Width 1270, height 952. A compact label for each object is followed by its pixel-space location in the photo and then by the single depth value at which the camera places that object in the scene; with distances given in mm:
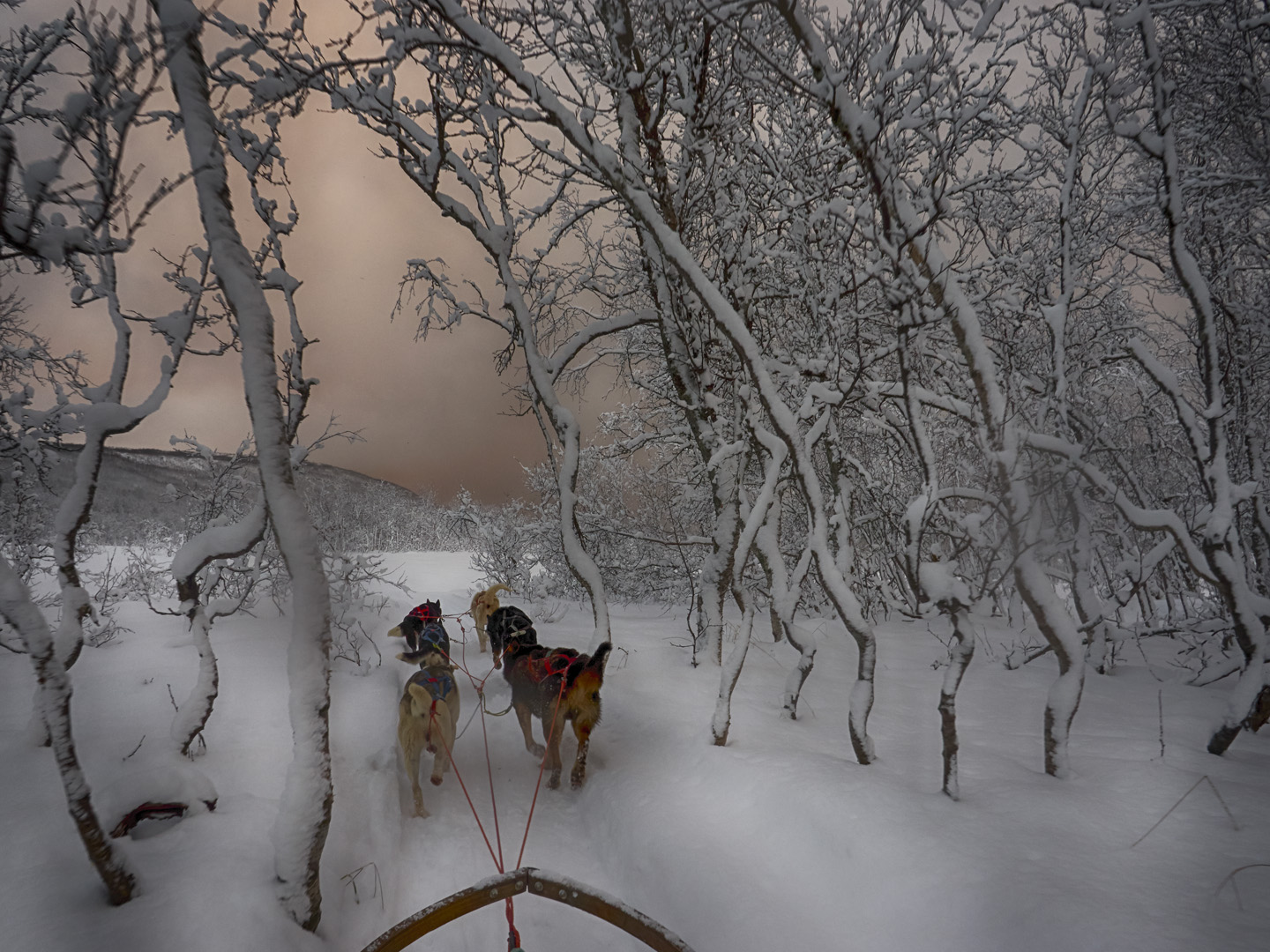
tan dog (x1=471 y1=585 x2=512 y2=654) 7688
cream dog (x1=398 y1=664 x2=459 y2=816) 3715
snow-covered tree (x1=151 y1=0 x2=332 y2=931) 2254
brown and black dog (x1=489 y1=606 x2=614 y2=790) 4129
